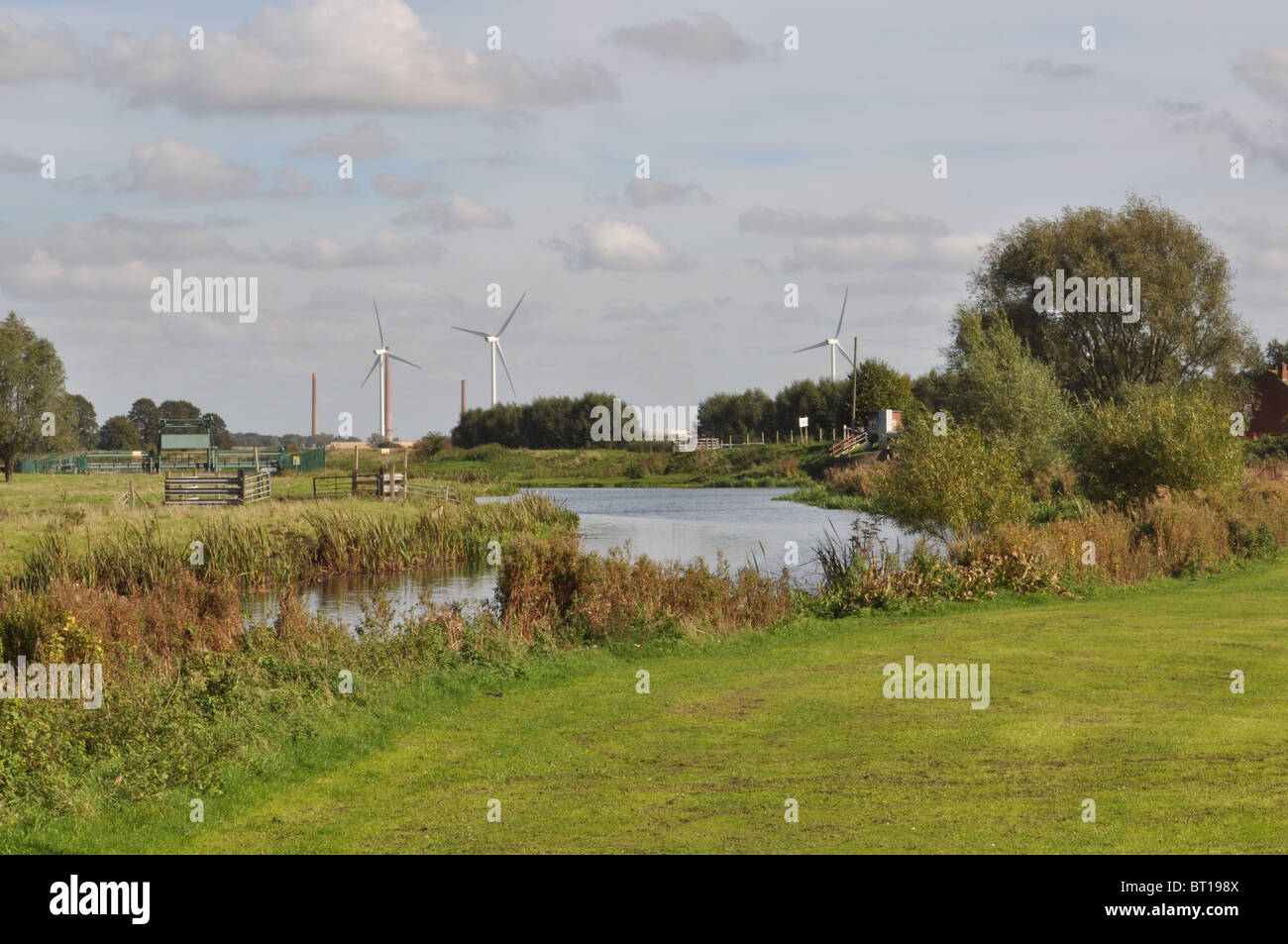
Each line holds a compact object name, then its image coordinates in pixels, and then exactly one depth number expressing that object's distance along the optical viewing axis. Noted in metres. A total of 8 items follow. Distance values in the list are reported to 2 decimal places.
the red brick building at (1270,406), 90.69
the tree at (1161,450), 39.50
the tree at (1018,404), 56.59
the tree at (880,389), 117.06
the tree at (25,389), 75.56
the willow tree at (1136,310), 71.19
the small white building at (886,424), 94.65
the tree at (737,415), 138.62
